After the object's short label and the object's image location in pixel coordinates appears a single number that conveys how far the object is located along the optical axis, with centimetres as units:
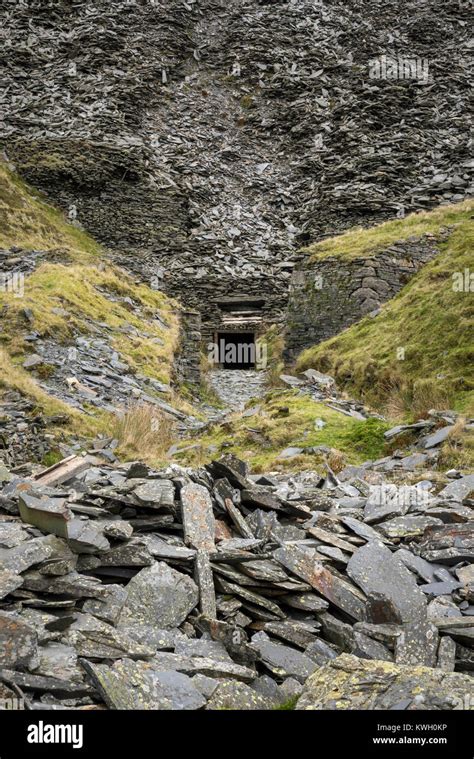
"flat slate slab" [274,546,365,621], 518
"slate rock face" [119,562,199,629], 462
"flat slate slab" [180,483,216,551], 542
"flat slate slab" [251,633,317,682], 432
